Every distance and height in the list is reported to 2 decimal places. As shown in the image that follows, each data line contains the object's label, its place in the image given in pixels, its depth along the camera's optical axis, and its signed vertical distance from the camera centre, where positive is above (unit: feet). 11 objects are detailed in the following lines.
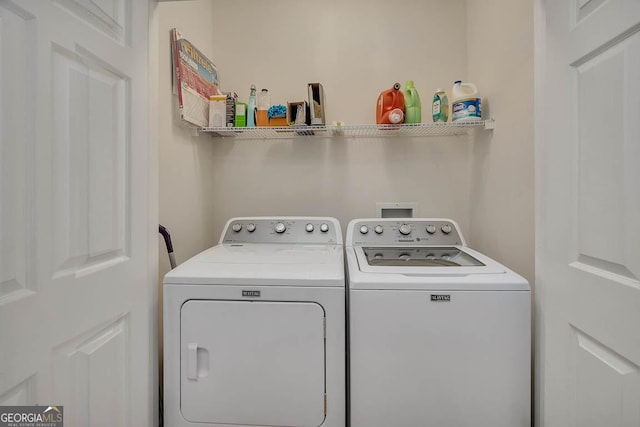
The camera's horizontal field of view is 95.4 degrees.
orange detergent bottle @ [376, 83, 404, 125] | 6.17 +2.27
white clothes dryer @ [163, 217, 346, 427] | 3.85 -1.83
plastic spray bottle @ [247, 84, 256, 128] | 6.57 +2.30
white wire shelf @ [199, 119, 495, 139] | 6.23 +1.87
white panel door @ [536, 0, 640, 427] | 2.45 -0.03
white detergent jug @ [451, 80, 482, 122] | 5.85 +2.21
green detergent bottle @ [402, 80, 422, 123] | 6.27 +2.29
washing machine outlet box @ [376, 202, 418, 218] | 7.08 +0.04
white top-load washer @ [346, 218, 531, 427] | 3.69 -1.78
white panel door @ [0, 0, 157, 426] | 2.23 +0.00
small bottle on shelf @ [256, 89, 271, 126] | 6.58 +2.37
